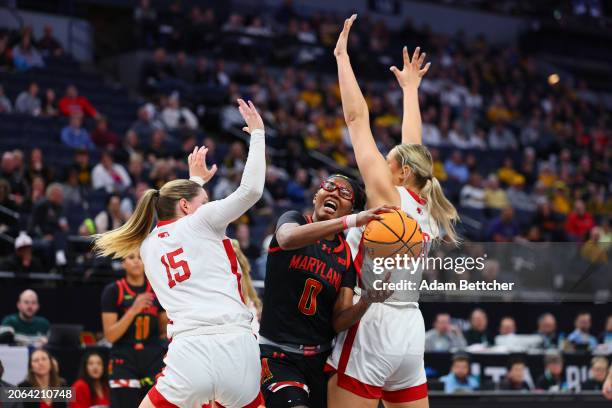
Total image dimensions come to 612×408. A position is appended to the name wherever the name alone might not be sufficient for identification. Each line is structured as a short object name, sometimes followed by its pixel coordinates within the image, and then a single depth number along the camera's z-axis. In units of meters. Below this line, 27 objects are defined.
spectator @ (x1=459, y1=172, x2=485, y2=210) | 18.39
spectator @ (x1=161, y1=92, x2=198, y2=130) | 17.42
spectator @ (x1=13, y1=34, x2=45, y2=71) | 17.31
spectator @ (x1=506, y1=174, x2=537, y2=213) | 19.38
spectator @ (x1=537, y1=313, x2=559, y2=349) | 11.41
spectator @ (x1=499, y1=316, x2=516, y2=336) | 11.42
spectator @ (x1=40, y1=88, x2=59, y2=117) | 15.67
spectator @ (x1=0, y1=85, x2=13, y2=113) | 15.37
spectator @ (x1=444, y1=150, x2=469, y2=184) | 19.55
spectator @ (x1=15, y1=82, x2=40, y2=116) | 15.88
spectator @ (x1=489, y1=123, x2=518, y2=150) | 22.78
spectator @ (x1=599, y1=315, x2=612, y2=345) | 11.27
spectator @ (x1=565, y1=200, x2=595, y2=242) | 18.27
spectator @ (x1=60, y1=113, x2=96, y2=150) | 15.23
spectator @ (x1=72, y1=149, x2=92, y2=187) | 14.01
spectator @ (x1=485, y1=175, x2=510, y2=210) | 18.56
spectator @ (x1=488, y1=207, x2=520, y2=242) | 16.59
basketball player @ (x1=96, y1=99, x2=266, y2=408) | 4.95
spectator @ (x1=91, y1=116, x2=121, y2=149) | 15.57
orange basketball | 5.15
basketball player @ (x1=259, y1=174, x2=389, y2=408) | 5.34
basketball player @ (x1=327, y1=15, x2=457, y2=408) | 5.22
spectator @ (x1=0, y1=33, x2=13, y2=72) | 17.03
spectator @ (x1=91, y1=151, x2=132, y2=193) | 14.02
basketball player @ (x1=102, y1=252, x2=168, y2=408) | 7.85
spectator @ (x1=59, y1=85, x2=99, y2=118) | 16.06
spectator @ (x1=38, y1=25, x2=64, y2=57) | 18.17
